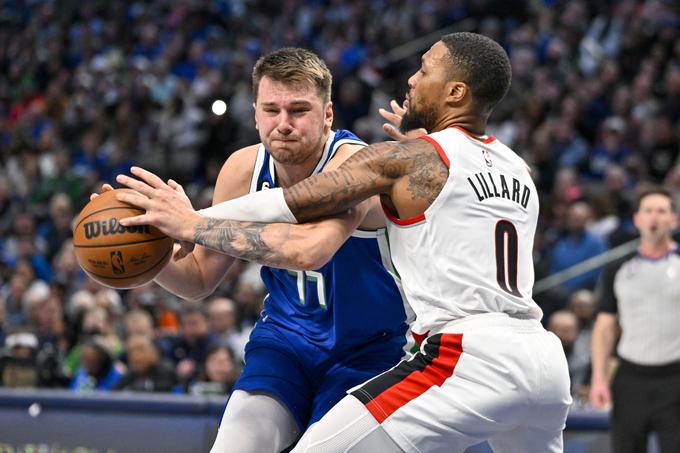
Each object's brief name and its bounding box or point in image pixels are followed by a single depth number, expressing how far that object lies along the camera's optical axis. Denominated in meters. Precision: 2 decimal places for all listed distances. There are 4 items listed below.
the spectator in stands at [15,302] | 10.86
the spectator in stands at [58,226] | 12.29
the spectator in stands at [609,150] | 10.68
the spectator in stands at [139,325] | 9.23
